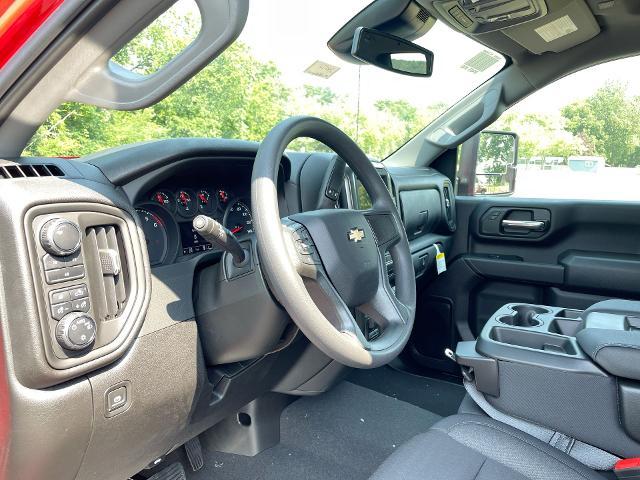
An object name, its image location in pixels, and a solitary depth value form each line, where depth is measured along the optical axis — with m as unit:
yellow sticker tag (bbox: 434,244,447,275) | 2.28
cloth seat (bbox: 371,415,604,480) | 1.03
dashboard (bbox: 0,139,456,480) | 0.85
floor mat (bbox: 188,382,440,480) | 1.75
